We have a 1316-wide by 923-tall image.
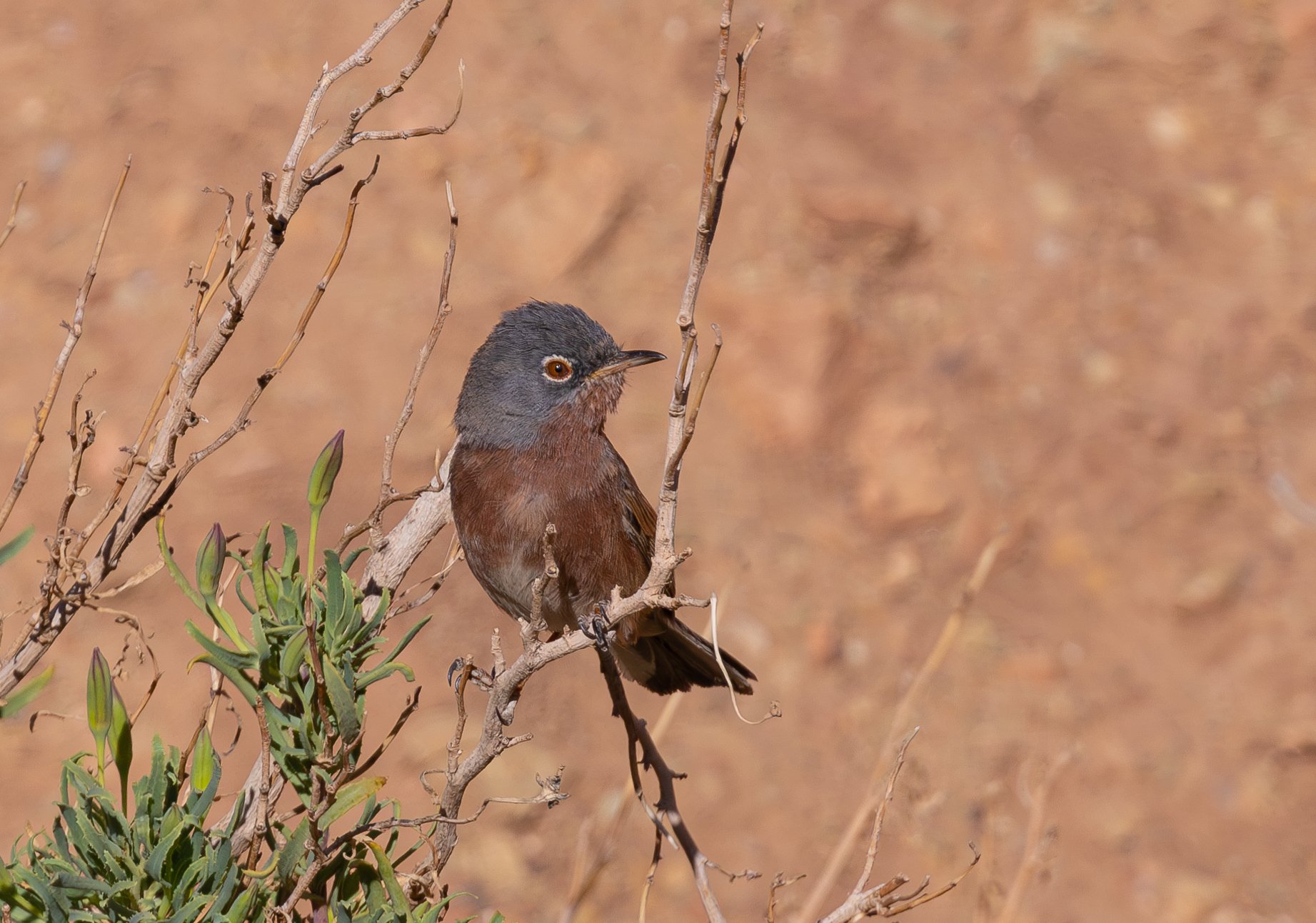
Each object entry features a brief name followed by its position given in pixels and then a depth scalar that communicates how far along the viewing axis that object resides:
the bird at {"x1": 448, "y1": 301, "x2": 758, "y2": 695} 8.96
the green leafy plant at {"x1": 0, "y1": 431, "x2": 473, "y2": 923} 4.66
